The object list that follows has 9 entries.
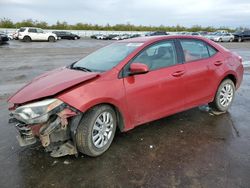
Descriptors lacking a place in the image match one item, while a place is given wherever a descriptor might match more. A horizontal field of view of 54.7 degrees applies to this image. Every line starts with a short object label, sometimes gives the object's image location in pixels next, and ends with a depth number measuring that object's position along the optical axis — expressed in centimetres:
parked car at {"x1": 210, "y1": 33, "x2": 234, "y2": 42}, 3853
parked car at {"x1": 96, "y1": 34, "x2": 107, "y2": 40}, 4610
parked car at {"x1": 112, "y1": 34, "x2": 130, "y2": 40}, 4479
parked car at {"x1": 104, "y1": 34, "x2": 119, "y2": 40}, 4636
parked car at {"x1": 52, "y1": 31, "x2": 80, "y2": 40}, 4197
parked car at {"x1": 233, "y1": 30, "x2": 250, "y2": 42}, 3931
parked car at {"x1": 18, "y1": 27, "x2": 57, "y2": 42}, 3049
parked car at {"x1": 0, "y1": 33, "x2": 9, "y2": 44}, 2511
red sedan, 300
